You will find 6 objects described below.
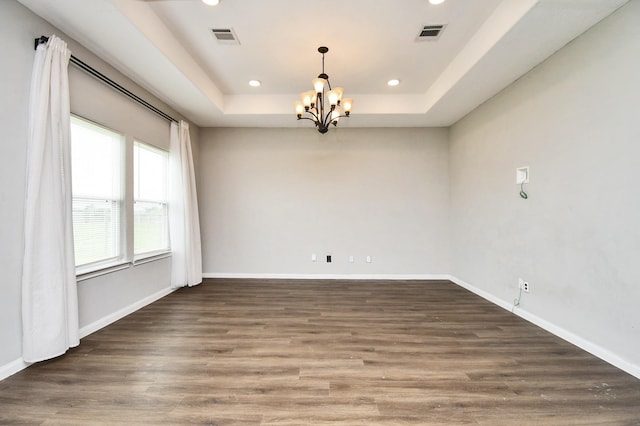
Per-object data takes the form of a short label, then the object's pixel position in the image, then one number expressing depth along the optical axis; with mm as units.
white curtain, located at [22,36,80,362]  2139
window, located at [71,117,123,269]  2799
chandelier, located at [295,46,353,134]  3120
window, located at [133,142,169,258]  3691
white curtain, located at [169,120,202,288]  4281
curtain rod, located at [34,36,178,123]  2276
